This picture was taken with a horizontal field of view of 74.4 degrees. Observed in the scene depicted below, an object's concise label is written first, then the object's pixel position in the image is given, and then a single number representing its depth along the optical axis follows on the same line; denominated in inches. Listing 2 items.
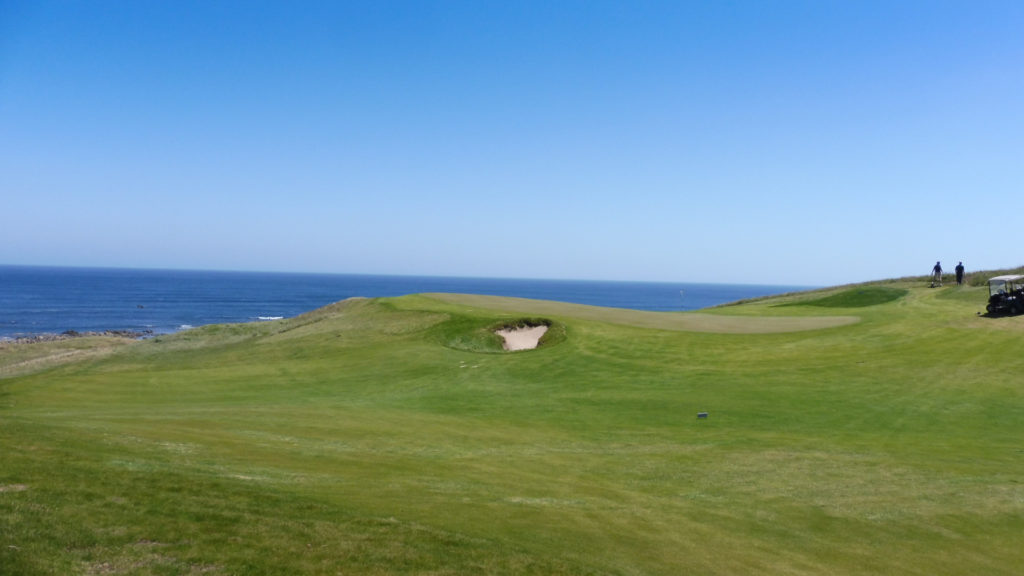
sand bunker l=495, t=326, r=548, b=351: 1526.8
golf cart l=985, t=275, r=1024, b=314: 1533.0
